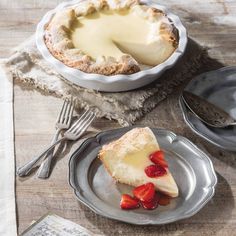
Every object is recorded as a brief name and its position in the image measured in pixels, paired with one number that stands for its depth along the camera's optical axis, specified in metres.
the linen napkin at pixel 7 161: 1.26
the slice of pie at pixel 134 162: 1.28
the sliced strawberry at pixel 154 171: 1.28
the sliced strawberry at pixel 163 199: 1.27
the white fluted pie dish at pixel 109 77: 1.45
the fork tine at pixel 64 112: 1.43
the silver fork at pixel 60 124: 1.33
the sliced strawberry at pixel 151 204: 1.26
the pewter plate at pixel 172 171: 1.25
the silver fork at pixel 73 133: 1.33
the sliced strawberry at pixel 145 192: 1.27
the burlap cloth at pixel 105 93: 1.47
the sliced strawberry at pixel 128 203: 1.26
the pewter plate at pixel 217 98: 1.39
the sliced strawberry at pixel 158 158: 1.30
